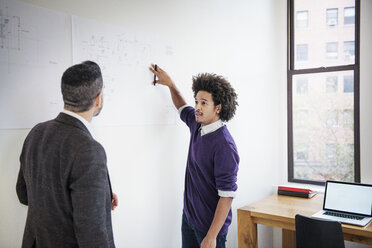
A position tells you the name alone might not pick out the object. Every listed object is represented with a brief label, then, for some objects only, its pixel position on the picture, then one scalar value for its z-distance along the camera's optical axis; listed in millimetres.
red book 2994
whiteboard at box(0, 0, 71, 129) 1434
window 3158
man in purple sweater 1853
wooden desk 2418
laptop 2389
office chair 2076
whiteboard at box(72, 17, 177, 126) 1744
